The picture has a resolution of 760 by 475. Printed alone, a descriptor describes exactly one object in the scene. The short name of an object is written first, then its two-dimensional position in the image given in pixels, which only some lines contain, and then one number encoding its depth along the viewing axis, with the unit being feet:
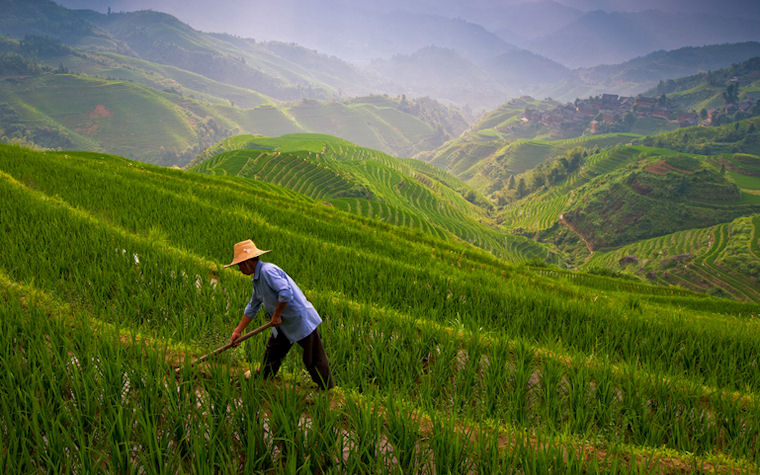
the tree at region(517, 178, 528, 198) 627.42
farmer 10.70
